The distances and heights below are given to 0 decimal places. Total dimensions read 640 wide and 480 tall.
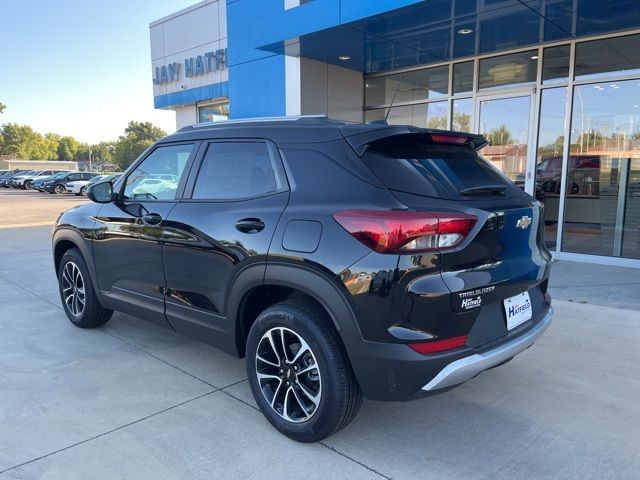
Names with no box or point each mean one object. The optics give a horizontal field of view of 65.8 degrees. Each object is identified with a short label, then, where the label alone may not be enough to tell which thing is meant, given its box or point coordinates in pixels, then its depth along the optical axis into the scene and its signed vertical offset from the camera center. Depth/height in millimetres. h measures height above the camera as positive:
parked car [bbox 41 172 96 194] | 31938 -794
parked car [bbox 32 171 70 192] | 33225 -845
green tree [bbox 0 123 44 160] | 95938 +5464
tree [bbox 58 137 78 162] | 129625 +4993
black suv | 2398 -496
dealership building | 6883 +1594
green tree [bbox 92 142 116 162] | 131350 +4435
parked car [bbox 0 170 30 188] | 42194 -958
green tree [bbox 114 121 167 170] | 86375 +5590
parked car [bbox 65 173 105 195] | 31500 -1089
